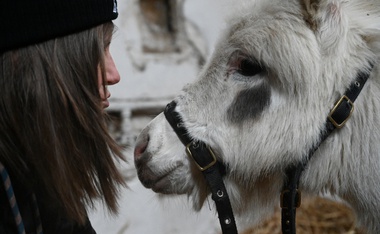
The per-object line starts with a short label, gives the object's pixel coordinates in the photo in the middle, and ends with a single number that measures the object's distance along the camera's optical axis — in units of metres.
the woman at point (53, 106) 1.17
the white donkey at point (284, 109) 1.36
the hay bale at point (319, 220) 2.85
